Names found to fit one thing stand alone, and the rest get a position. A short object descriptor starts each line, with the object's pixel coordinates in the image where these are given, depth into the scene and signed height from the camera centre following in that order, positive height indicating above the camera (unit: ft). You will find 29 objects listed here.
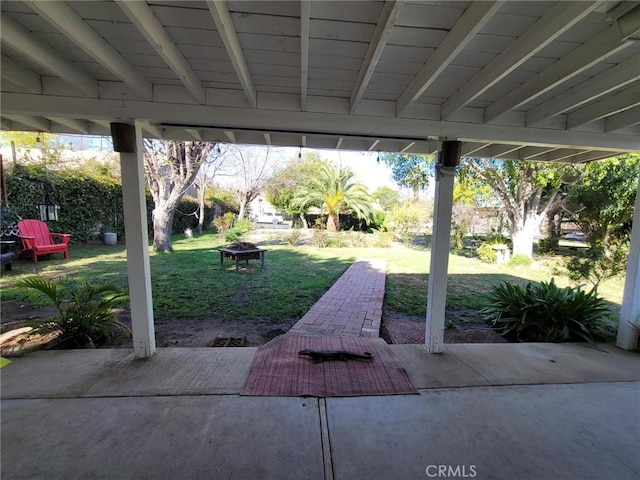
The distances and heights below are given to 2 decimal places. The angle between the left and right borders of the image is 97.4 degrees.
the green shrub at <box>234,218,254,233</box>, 42.60 -2.34
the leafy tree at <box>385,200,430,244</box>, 44.78 -1.12
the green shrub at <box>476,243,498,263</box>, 29.93 -4.53
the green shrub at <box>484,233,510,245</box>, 32.34 -3.32
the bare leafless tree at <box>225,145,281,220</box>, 49.70 +7.52
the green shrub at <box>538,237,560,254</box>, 36.01 -4.24
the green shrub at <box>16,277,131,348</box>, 10.03 -4.16
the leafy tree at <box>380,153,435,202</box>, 37.83 +6.07
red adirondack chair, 21.59 -2.49
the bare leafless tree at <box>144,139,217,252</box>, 26.76 +3.48
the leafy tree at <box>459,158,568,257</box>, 27.91 +2.09
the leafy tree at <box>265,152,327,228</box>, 54.18 +5.25
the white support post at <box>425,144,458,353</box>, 9.51 -1.52
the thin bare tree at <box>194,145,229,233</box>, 43.52 +4.72
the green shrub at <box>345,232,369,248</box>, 40.44 -4.22
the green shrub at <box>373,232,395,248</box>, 40.01 -4.22
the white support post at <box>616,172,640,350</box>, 10.34 -3.12
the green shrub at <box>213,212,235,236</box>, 40.47 -2.05
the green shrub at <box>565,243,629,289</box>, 20.99 -4.02
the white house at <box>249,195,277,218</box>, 73.59 +0.63
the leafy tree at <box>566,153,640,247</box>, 20.92 +1.25
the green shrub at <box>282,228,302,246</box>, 38.04 -3.90
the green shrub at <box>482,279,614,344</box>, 11.77 -4.57
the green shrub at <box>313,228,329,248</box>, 38.19 -3.87
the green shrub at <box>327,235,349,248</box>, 38.86 -4.44
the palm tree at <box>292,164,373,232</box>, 45.91 +2.71
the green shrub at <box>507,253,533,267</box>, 28.21 -4.90
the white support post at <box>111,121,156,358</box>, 8.27 -0.74
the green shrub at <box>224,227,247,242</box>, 38.73 -3.36
